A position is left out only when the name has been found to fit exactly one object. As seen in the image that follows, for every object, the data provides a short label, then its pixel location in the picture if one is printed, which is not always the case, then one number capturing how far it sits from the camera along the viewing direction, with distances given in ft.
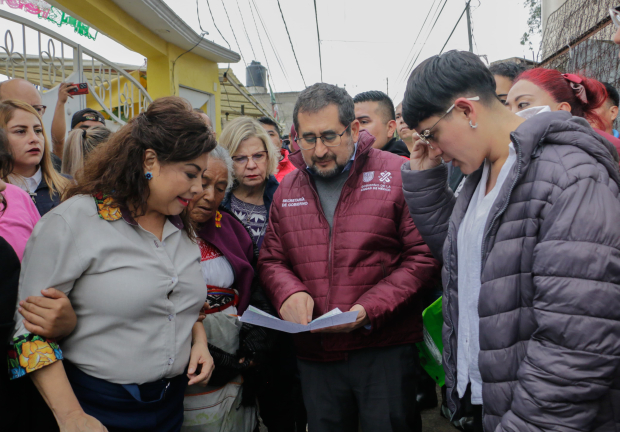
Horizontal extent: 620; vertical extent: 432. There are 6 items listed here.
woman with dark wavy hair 4.70
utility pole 46.47
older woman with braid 6.95
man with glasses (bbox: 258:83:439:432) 7.15
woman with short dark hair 3.70
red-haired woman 7.66
